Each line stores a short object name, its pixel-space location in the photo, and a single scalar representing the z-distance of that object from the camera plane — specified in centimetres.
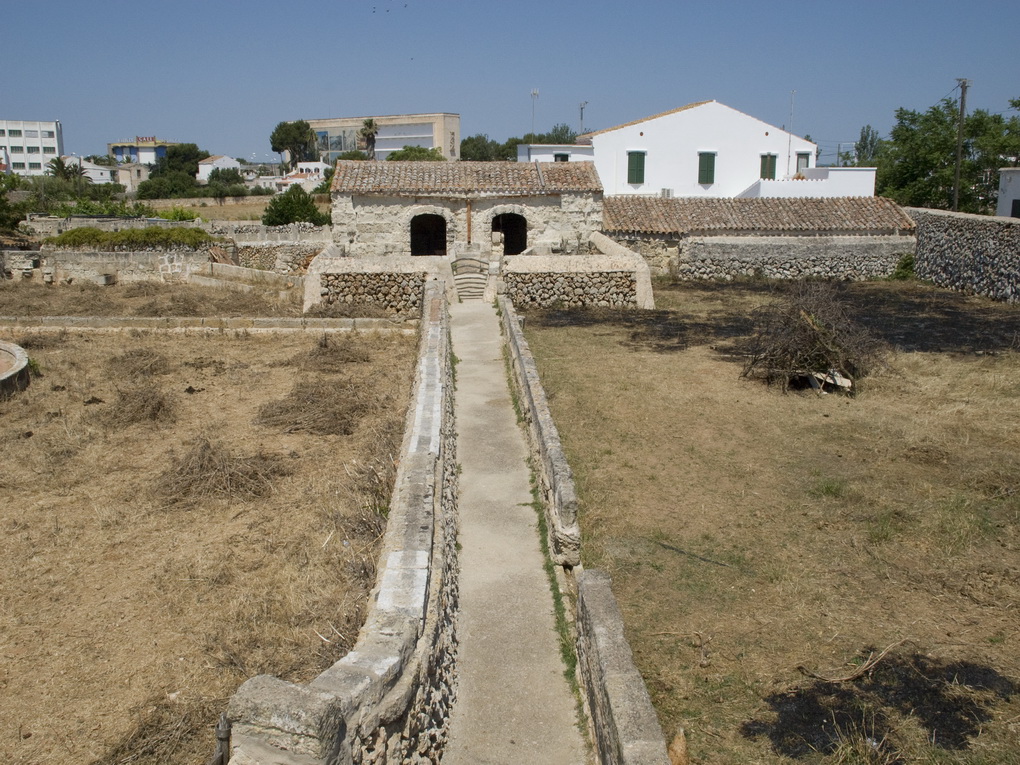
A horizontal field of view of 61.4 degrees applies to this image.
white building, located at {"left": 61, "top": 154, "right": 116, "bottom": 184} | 10100
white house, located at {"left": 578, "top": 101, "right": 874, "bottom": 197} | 4278
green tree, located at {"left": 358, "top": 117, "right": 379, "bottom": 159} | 10800
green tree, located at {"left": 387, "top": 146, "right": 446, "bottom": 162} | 7094
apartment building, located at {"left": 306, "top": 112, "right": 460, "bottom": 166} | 10269
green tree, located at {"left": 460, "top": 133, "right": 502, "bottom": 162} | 10172
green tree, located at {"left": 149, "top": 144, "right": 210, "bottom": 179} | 10576
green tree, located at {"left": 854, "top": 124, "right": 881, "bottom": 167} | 11289
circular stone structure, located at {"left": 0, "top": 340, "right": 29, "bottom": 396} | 1266
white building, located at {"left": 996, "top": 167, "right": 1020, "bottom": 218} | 2672
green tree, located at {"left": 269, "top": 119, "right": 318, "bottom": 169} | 12044
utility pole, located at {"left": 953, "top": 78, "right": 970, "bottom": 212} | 3453
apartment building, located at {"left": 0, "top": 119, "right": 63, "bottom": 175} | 12362
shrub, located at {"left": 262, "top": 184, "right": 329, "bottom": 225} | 4134
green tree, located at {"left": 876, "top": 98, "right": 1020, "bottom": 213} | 3601
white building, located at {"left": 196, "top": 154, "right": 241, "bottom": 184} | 10846
